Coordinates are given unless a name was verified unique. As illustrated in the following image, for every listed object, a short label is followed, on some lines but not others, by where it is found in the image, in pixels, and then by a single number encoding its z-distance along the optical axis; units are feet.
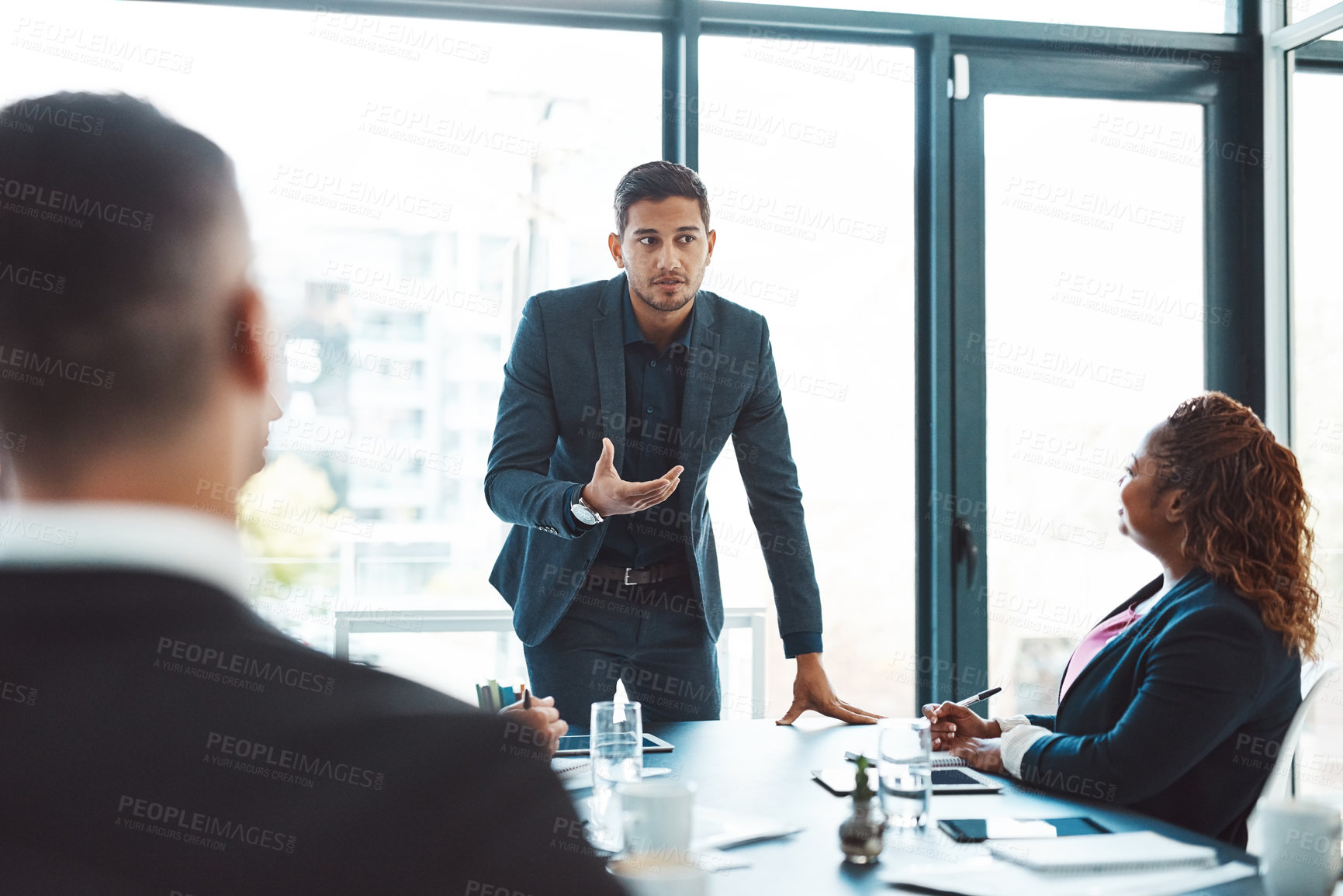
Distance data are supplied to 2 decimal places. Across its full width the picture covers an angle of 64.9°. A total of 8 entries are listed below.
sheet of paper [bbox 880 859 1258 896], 3.83
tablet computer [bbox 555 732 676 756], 5.85
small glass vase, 4.16
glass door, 11.60
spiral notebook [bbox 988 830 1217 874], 4.06
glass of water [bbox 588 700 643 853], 4.66
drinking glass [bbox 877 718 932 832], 4.60
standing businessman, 7.77
